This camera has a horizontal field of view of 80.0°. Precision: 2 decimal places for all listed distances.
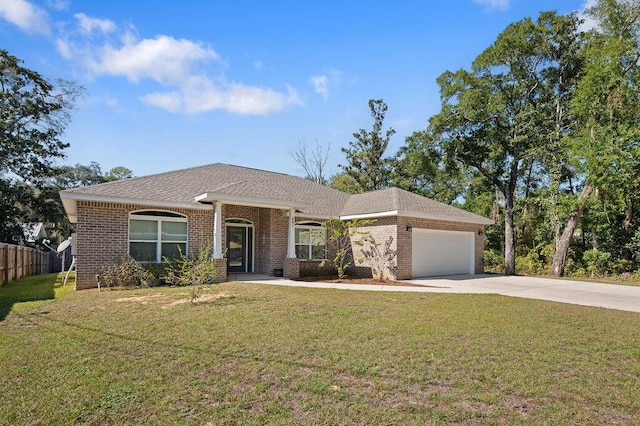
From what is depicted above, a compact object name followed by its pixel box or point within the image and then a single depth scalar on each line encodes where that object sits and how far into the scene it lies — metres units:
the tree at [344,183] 35.30
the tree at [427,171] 22.80
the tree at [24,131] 23.41
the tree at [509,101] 20.81
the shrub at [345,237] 15.83
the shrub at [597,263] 19.54
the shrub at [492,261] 24.36
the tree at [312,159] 40.62
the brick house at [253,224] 12.73
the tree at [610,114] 17.53
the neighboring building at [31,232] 26.00
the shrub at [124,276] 12.08
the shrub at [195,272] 9.42
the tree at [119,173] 47.51
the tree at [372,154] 32.81
